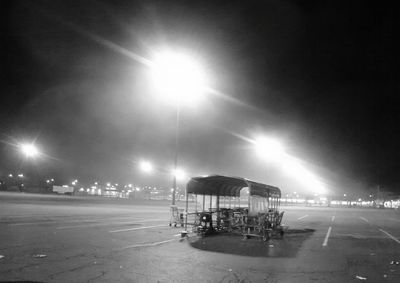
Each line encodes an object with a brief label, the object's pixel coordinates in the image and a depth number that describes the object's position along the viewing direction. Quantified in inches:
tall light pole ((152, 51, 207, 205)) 852.6
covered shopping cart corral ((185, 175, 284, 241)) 741.3
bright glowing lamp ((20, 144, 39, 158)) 3374.5
